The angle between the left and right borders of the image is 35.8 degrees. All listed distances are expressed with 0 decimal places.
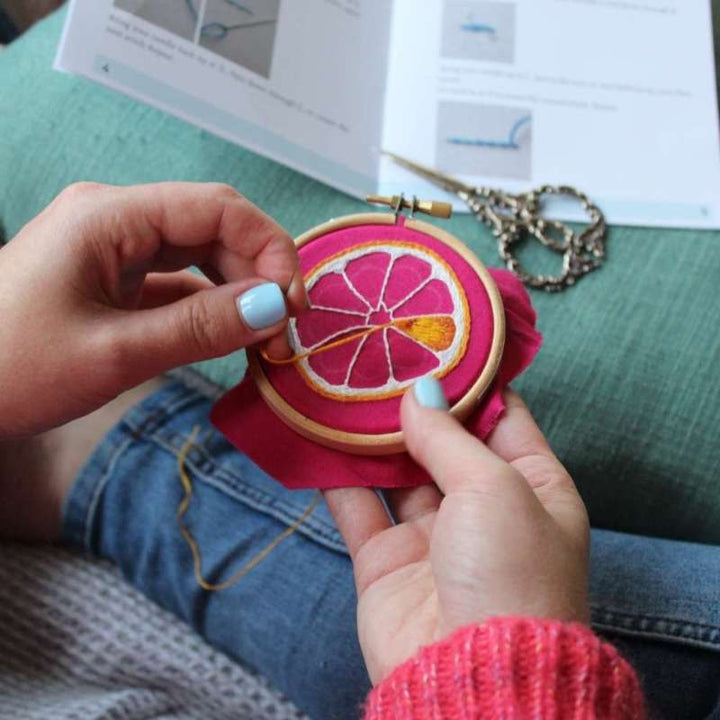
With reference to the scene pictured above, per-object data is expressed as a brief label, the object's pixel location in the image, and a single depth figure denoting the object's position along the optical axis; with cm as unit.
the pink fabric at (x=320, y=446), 35
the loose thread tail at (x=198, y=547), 40
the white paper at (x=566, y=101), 45
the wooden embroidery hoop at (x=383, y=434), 35
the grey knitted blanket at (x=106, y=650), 41
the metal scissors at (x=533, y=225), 43
